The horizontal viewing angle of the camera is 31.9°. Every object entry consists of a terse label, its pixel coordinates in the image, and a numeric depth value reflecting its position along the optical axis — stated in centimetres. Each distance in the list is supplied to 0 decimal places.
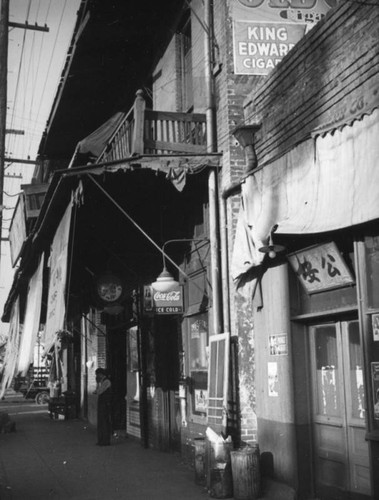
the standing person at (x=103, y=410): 1518
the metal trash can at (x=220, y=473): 905
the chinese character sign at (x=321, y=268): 786
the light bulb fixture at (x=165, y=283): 1148
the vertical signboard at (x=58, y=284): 1123
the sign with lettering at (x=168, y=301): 1218
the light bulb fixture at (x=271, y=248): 852
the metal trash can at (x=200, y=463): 995
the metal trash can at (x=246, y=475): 882
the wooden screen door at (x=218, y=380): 962
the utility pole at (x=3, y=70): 1496
